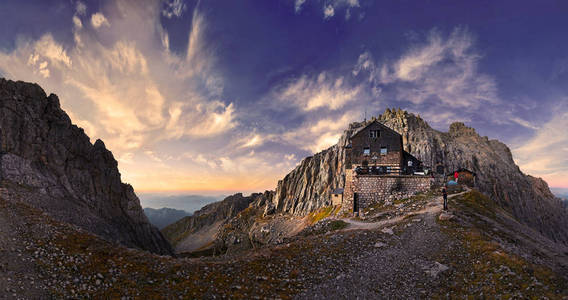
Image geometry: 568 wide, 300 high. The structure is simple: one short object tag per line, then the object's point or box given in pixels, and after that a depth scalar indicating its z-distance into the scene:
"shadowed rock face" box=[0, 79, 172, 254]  39.34
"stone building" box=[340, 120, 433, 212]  39.12
